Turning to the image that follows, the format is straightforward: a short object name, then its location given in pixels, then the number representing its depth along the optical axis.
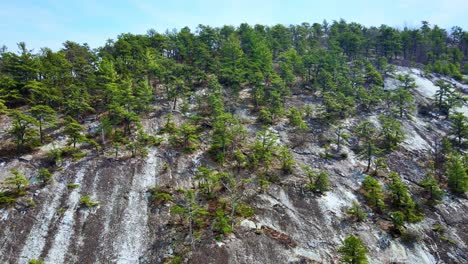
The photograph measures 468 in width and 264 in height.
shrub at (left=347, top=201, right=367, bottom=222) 30.23
